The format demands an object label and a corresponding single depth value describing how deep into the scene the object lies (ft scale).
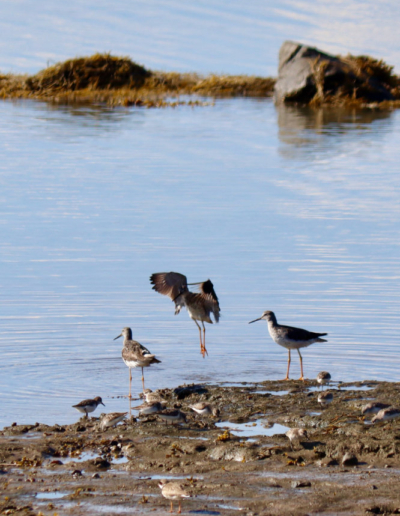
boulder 344.90
